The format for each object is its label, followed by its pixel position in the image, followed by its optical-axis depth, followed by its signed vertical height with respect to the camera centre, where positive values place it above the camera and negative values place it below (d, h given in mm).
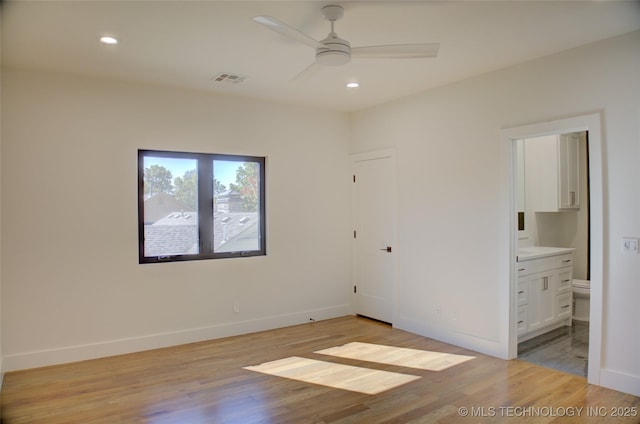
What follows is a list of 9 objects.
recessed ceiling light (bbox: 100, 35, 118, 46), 3100 +1383
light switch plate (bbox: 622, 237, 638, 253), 3096 -234
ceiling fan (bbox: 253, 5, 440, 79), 2643 +1115
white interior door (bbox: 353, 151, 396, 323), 5168 -257
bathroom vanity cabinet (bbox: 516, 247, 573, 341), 4379 -872
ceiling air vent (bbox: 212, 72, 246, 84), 4062 +1427
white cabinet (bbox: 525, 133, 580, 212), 5277 +579
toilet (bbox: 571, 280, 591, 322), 5125 -1096
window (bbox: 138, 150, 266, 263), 4383 +119
